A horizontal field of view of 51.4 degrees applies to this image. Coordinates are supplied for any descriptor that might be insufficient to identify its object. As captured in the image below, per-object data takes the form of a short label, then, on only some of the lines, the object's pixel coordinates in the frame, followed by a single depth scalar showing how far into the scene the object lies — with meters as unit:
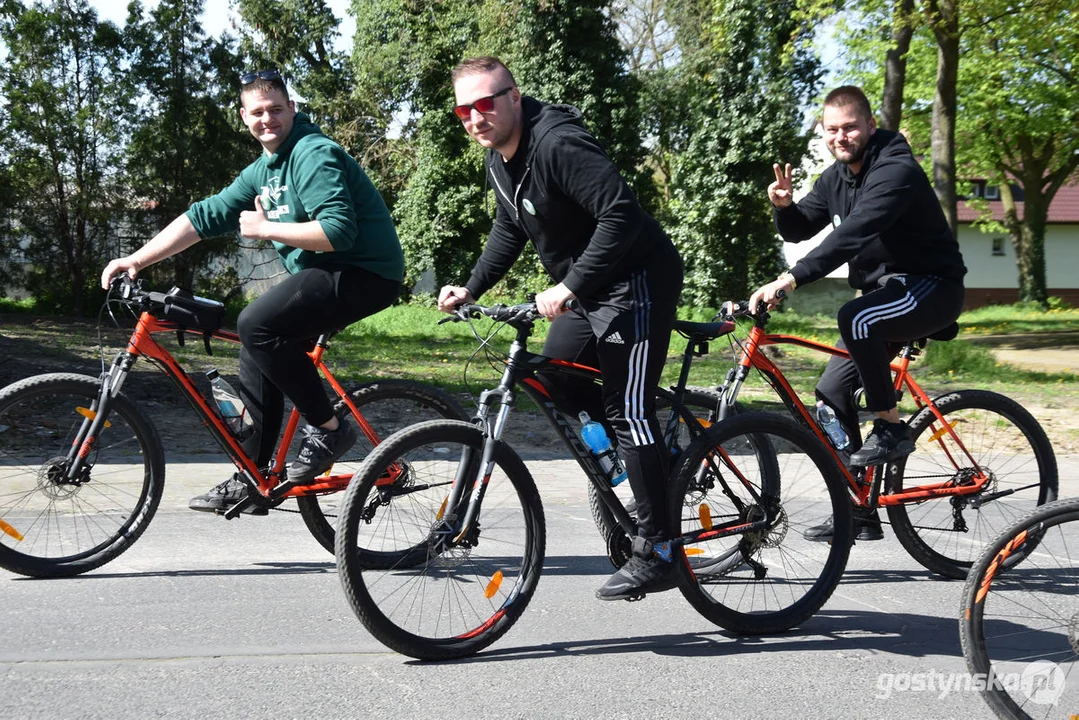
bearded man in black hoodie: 4.82
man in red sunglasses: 3.91
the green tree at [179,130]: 27.52
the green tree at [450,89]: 32.41
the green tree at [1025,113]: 22.44
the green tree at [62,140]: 26.67
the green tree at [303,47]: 41.19
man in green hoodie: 4.73
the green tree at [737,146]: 29.80
